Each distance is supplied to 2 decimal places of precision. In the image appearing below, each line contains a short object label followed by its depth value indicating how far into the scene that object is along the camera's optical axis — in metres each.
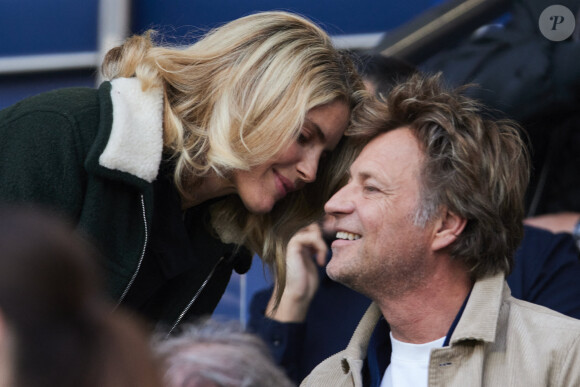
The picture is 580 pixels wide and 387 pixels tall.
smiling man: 5.50
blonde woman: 4.96
